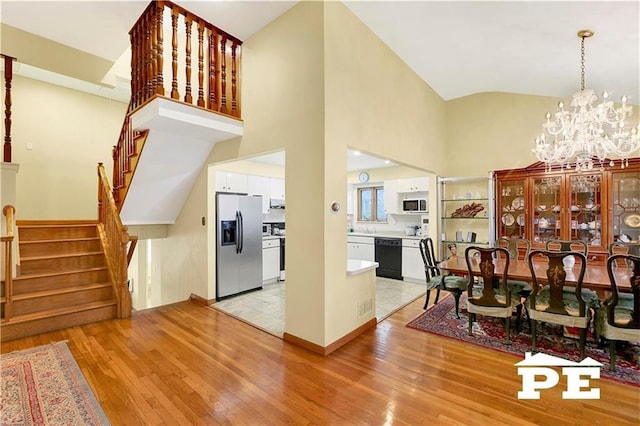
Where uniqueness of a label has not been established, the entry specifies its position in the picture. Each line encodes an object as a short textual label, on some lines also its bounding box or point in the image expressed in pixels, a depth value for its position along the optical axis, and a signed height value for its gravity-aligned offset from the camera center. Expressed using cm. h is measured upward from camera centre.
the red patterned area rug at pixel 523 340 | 266 -138
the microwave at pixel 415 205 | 629 +20
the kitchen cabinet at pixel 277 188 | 615 +58
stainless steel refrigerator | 473 -50
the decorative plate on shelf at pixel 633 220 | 419 -9
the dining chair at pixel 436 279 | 381 -90
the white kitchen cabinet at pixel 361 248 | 663 -78
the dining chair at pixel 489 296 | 310 -91
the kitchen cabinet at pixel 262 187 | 564 +55
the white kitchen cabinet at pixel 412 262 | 582 -98
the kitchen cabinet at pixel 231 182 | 496 +58
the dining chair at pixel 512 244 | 443 -48
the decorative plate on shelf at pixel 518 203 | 511 +20
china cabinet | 429 +15
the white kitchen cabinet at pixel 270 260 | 566 -91
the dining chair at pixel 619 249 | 390 -49
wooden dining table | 278 -66
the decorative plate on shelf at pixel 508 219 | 521 -9
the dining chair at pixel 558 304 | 271 -90
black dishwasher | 615 -92
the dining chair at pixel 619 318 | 241 -92
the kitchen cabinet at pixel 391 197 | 662 +40
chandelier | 305 +93
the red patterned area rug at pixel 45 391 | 203 -141
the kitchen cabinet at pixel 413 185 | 615 +65
